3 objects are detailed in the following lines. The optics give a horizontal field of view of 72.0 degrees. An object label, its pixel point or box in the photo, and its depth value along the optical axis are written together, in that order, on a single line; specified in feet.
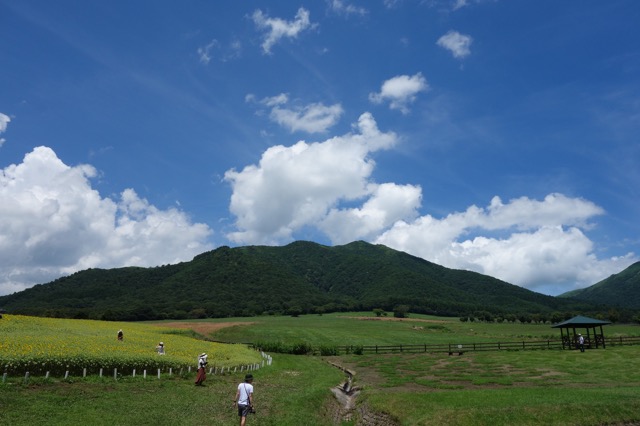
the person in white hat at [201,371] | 87.40
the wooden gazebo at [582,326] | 171.32
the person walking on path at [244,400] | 53.26
